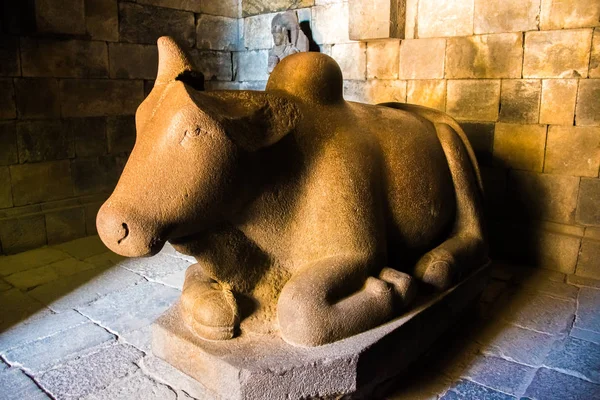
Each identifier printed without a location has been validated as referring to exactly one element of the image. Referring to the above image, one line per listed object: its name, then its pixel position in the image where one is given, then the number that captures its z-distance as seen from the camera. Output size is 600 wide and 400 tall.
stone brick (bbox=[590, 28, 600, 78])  2.99
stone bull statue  1.49
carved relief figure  4.67
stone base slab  1.55
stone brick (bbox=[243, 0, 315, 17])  4.75
